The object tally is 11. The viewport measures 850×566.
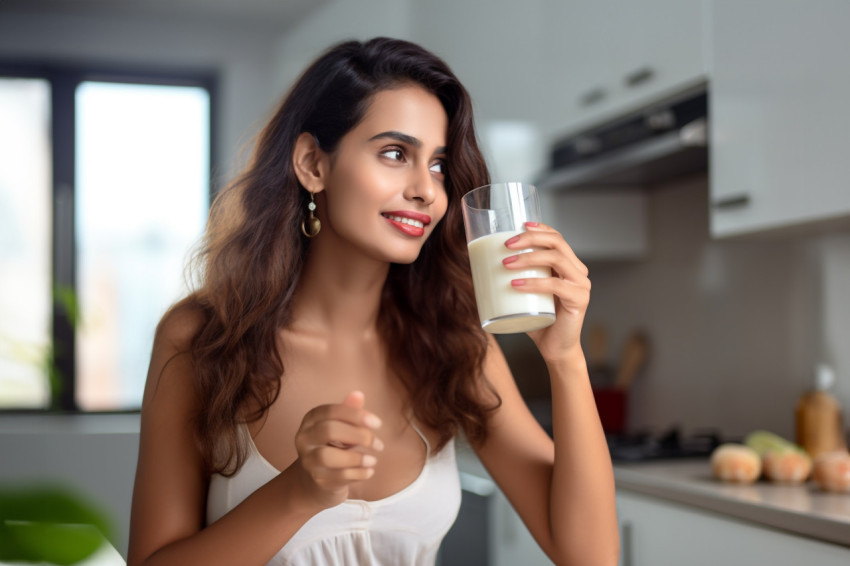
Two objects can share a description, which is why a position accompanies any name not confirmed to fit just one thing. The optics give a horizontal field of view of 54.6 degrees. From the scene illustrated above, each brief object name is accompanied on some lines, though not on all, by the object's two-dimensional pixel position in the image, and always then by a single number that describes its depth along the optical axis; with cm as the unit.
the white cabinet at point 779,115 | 163
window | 407
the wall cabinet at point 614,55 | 211
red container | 288
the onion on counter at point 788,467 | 173
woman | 119
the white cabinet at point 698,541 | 140
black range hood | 210
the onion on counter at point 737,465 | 173
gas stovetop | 213
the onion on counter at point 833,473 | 159
